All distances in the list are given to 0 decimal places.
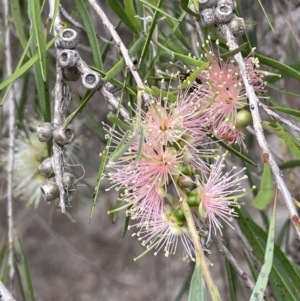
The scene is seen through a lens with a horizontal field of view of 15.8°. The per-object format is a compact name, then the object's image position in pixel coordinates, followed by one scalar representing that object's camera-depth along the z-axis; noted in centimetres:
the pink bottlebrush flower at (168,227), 32
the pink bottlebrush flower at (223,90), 33
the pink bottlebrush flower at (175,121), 32
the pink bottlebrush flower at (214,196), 31
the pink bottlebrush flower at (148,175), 31
